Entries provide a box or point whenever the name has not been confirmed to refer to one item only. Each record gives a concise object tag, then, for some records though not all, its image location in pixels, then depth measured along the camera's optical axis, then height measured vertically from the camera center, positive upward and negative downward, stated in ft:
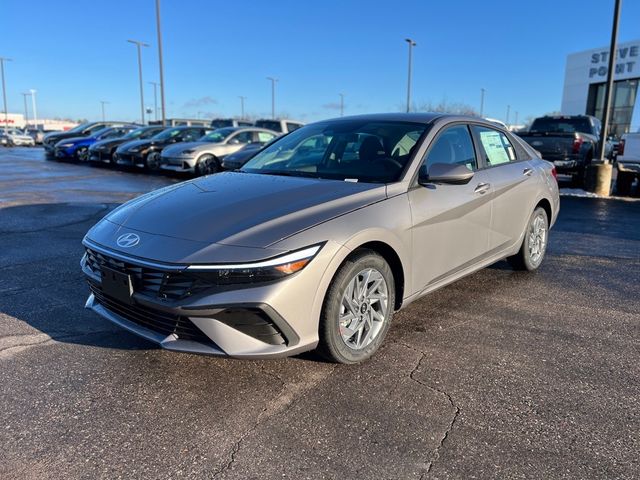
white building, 117.50 +11.39
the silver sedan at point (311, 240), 9.24 -2.19
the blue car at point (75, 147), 69.92 -2.84
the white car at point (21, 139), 131.01 -3.54
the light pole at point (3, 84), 200.03 +15.10
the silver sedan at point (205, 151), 48.67 -2.31
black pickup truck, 41.60 -1.39
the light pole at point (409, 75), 115.14 +12.08
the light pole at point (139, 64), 128.06 +15.05
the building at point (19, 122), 310.24 +1.59
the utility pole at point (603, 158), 38.78 -1.91
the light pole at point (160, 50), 87.20 +12.39
